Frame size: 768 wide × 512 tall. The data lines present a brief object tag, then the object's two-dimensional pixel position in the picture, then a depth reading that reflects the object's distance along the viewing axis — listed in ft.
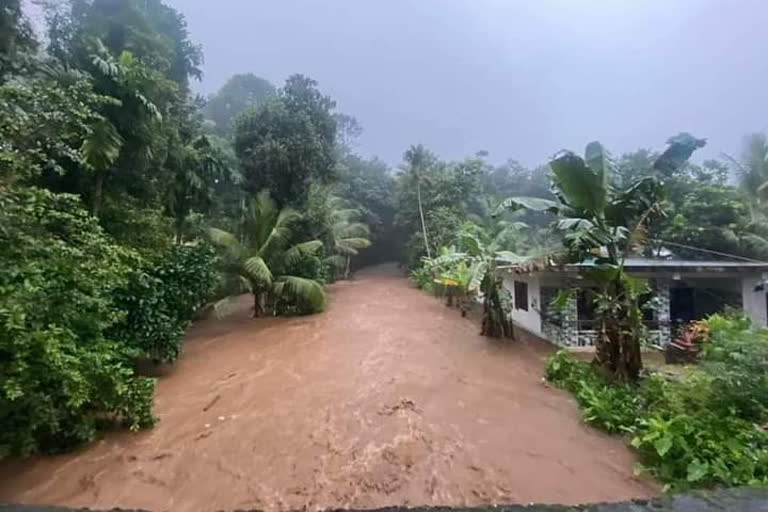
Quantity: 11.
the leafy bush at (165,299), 23.00
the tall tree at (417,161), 80.63
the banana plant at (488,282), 32.53
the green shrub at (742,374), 16.90
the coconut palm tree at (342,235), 63.57
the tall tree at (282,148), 49.65
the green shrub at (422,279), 61.72
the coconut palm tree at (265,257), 39.96
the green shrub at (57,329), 14.23
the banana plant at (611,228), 22.53
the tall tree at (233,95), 113.70
